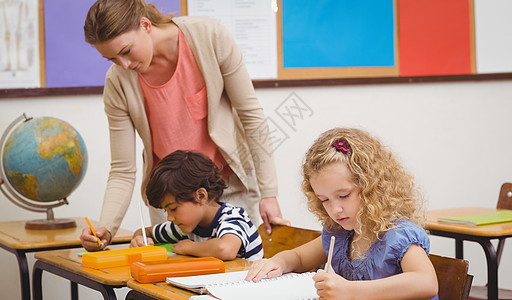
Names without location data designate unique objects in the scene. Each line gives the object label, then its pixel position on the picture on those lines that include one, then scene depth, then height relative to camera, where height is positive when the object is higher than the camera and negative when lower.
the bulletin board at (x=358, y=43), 4.55 +0.51
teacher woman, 3.47 +0.11
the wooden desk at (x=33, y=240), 3.63 -0.31
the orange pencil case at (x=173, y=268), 2.85 -0.27
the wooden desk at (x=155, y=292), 2.72 -0.30
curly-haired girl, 2.64 -0.15
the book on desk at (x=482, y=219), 3.81 -0.30
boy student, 3.26 -0.18
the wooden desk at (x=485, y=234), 3.62 -0.33
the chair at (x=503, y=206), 4.16 -0.29
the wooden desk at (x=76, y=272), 2.93 -0.30
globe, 4.01 -0.04
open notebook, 2.67 -0.29
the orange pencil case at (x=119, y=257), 3.07 -0.28
